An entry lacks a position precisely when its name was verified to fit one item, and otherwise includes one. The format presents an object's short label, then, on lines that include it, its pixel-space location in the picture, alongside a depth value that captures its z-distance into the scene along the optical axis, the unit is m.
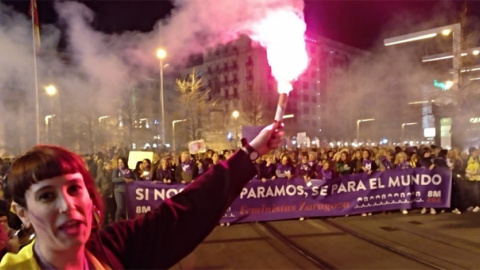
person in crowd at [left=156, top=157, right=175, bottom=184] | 9.07
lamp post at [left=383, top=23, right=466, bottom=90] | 13.83
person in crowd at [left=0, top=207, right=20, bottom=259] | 2.67
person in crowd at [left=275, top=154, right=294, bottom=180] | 9.76
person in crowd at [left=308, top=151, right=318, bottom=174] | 9.88
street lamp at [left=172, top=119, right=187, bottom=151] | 27.17
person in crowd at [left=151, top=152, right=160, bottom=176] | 9.28
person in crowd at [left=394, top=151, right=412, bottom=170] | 10.16
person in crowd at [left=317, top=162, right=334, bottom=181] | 9.52
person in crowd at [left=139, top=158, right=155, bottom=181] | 9.15
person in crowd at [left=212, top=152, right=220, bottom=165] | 10.65
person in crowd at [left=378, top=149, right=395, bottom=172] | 10.55
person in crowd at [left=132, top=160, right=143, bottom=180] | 9.32
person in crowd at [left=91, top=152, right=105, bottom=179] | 9.21
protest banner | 8.38
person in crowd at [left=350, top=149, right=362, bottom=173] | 10.26
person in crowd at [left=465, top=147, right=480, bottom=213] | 10.03
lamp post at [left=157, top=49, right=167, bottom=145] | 10.41
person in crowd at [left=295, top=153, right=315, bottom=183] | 9.63
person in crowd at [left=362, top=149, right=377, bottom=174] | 10.05
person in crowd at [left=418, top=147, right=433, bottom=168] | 10.08
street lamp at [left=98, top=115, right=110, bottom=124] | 18.82
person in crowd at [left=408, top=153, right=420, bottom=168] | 10.33
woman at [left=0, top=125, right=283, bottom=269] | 1.24
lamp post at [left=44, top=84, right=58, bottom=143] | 13.26
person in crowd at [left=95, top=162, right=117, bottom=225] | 8.66
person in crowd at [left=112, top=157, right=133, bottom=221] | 8.48
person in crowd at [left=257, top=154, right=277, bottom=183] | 9.62
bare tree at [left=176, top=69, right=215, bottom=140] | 16.33
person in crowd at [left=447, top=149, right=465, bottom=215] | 10.02
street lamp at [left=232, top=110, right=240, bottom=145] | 31.58
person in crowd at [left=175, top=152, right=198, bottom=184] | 9.22
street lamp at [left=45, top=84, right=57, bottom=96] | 13.19
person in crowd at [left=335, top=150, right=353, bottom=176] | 10.21
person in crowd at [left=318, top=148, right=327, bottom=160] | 12.80
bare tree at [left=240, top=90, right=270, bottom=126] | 30.44
